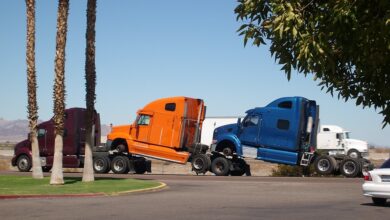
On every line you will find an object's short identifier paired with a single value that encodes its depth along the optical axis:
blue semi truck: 28.94
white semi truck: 42.88
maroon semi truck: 31.50
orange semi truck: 30.55
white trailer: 41.00
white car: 14.62
